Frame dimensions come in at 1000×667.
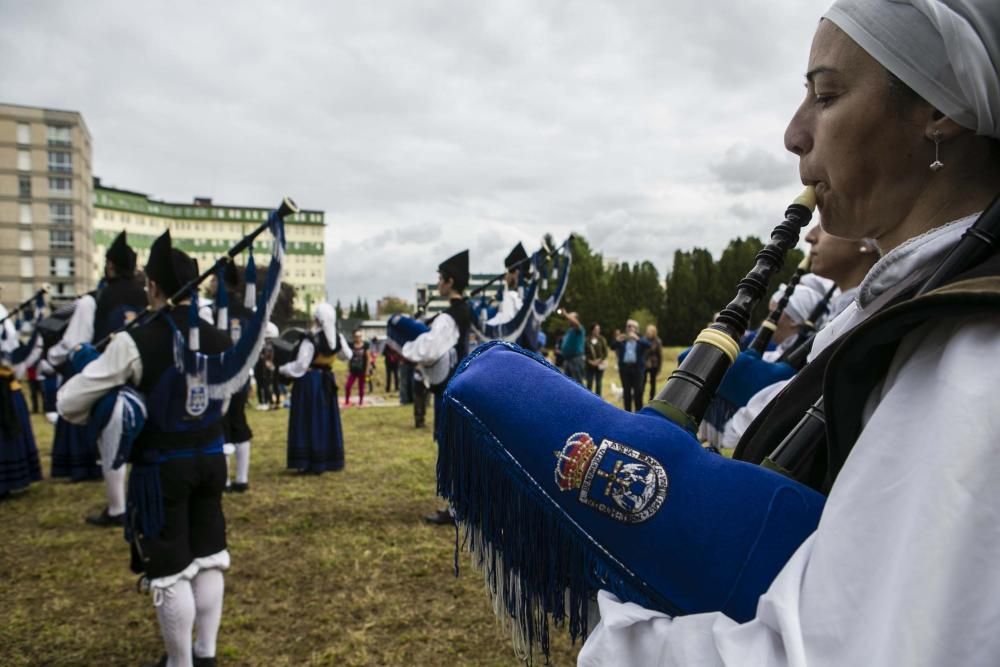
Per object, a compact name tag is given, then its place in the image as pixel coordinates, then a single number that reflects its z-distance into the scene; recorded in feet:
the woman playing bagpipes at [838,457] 2.06
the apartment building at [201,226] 272.31
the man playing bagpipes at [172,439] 10.97
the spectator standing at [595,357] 49.49
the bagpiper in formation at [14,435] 23.25
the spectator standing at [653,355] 47.06
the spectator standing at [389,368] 63.77
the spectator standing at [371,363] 66.90
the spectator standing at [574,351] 44.88
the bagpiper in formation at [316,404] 27.48
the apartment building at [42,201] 175.01
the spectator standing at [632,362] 44.04
